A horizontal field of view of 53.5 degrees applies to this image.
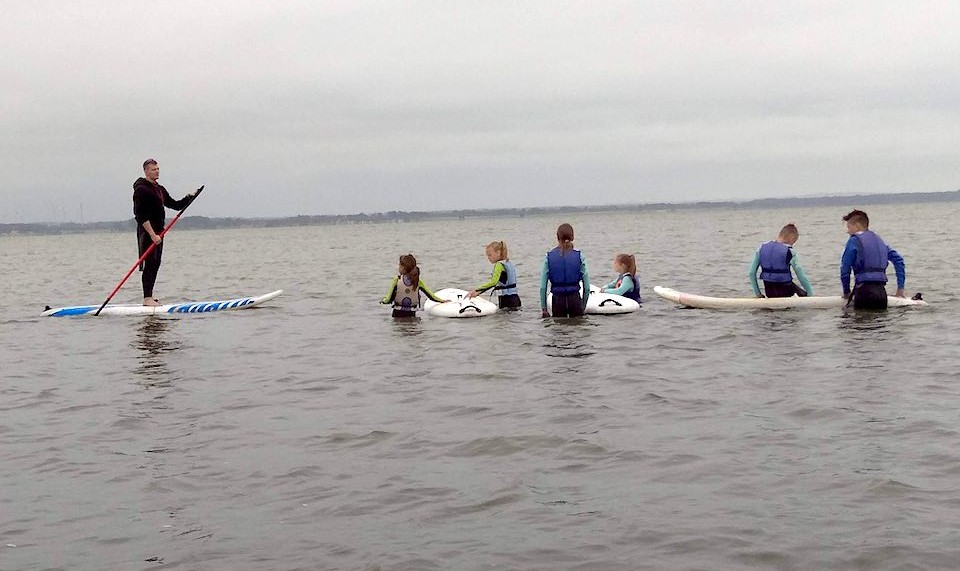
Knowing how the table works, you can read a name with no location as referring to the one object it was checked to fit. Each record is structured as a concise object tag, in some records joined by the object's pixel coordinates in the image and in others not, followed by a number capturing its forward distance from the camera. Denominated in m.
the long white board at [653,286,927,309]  16.38
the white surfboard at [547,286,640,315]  17.11
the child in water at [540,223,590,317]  16.03
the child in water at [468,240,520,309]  16.88
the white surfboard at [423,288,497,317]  17.17
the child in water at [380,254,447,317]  16.75
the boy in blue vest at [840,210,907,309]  15.30
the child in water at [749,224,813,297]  16.50
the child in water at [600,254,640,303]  17.78
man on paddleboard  17.14
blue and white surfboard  18.83
